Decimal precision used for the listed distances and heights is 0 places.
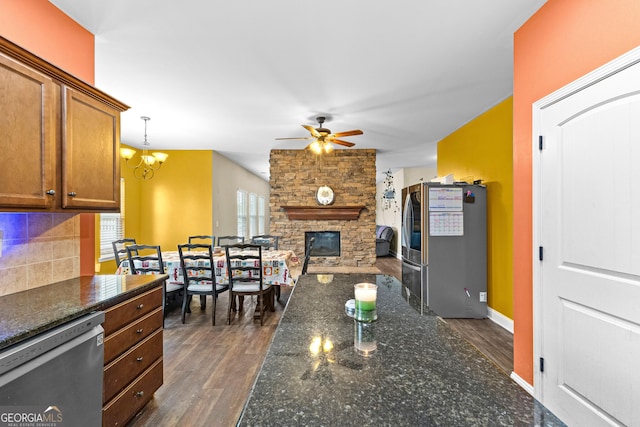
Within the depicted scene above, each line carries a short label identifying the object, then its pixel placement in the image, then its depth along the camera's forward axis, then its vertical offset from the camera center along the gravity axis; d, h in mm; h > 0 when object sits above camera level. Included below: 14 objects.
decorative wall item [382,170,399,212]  8820 +521
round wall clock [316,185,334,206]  6250 +382
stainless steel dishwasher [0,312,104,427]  1117 -654
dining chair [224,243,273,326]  3453 -736
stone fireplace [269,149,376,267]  6230 +265
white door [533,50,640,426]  1424 -184
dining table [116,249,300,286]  3572 -640
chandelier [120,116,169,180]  5691 +879
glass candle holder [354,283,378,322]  1135 -332
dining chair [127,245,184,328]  3395 -571
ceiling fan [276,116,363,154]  3848 +993
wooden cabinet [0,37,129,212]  1417 +405
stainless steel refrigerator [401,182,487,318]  3719 -426
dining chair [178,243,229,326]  3521 -736
